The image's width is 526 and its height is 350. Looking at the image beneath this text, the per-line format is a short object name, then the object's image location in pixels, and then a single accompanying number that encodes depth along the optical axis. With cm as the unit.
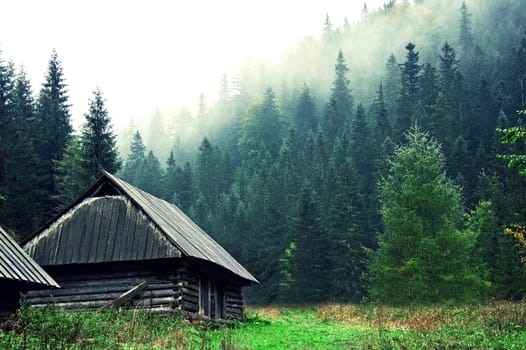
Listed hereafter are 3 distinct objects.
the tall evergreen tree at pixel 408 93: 9144
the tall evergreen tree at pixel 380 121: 9012
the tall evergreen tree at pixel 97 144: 5297
